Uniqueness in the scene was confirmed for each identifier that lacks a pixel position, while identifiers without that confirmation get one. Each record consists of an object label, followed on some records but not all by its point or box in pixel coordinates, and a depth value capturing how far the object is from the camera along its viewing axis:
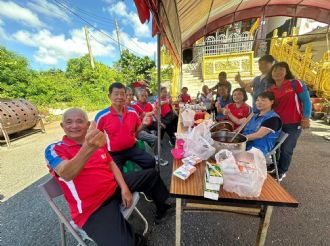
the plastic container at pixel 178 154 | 1.62
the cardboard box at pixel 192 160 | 1.47
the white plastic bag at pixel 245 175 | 1.06
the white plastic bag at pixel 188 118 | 2.53
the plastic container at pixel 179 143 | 1.80
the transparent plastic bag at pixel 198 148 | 1.51
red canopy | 3.53
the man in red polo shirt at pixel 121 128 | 2.23
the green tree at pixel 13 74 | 7.16
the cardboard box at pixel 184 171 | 1.29
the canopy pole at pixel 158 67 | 1.63
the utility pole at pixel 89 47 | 14.65
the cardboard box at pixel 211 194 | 1.07
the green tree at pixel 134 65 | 16.03
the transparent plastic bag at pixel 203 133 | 1.61
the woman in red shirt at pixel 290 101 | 2.36
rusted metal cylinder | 4.58
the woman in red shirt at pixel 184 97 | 5.54
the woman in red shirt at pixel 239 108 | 2.78
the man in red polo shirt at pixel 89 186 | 1.17
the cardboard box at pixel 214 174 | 1.07
